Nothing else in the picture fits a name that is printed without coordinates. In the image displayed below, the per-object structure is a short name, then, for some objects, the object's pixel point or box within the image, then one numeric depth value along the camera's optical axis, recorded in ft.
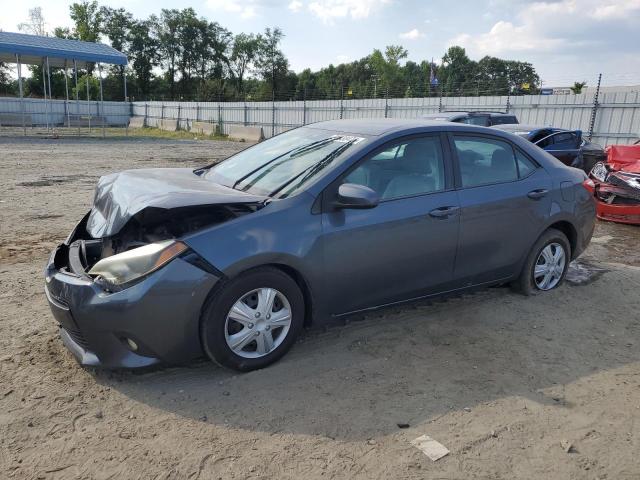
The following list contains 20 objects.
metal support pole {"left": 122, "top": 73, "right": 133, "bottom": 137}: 145.69
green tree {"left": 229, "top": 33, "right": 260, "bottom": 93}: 287.69
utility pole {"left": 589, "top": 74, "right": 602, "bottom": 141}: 60.18
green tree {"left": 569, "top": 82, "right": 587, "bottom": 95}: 125.59
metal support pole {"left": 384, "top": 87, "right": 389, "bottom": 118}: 86.17
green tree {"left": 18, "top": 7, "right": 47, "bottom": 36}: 234.17
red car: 27.40
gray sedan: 10.36
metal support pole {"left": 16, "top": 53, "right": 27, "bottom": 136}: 91.91
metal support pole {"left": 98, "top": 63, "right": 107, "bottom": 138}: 132.20
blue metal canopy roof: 91.15
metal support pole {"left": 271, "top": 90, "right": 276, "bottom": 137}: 104.94
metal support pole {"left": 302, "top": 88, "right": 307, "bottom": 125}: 98.73
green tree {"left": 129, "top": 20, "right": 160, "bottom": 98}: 258.37
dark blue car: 36.29
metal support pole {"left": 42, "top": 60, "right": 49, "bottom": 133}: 116.87
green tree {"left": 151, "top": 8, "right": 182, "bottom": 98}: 268.21
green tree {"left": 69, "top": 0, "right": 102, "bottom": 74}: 234.17
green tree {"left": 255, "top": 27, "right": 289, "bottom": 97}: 287.69
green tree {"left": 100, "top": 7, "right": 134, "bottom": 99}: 250.02
